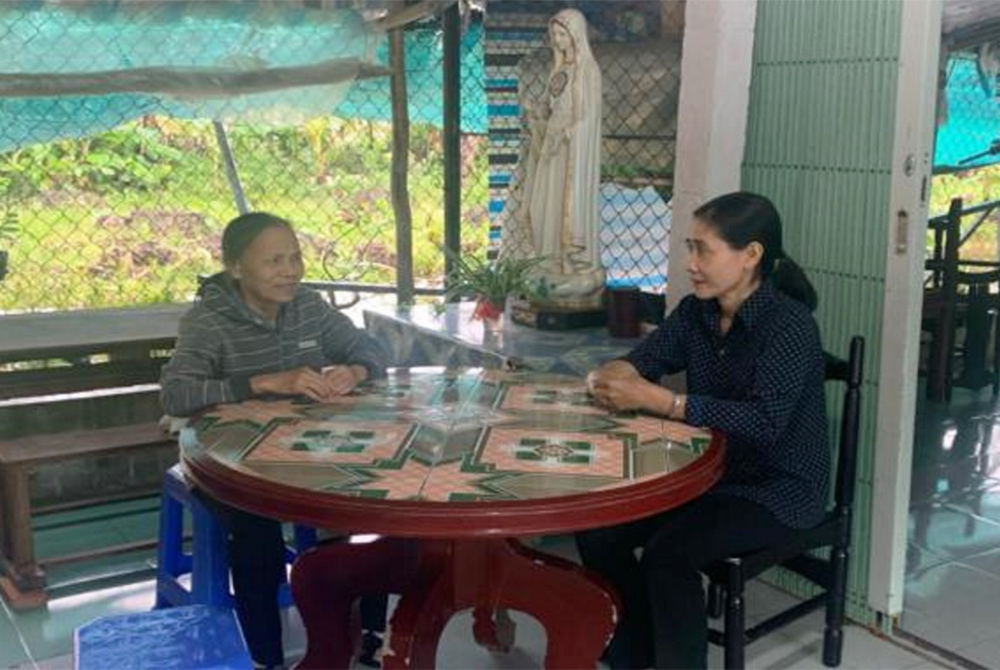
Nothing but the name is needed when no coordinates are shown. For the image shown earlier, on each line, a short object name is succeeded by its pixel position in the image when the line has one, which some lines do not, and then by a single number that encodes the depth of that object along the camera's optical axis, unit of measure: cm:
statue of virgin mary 347
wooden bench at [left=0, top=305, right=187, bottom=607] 391
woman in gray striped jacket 253
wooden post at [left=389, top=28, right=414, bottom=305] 423
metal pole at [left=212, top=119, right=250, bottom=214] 457
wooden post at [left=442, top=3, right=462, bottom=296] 433
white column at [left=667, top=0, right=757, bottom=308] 298
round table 185
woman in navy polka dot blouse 230
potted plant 360
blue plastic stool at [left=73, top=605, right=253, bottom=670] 177
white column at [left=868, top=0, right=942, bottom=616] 260
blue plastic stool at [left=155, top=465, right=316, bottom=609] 260
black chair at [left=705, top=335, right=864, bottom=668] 231
